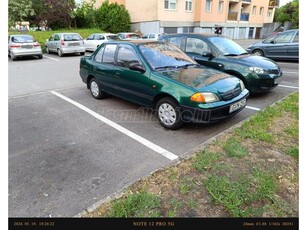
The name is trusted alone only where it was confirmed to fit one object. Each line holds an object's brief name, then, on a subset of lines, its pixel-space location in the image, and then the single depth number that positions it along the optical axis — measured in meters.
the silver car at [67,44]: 14.11
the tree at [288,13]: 39.24
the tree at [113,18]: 24.86
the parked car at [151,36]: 18.22
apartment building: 24.09
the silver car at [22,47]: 12.83
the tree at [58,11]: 23.77
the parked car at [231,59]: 5.54
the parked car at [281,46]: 10.24
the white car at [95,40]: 16.01
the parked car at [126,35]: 17.55
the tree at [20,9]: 23.77
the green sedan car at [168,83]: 3.79
